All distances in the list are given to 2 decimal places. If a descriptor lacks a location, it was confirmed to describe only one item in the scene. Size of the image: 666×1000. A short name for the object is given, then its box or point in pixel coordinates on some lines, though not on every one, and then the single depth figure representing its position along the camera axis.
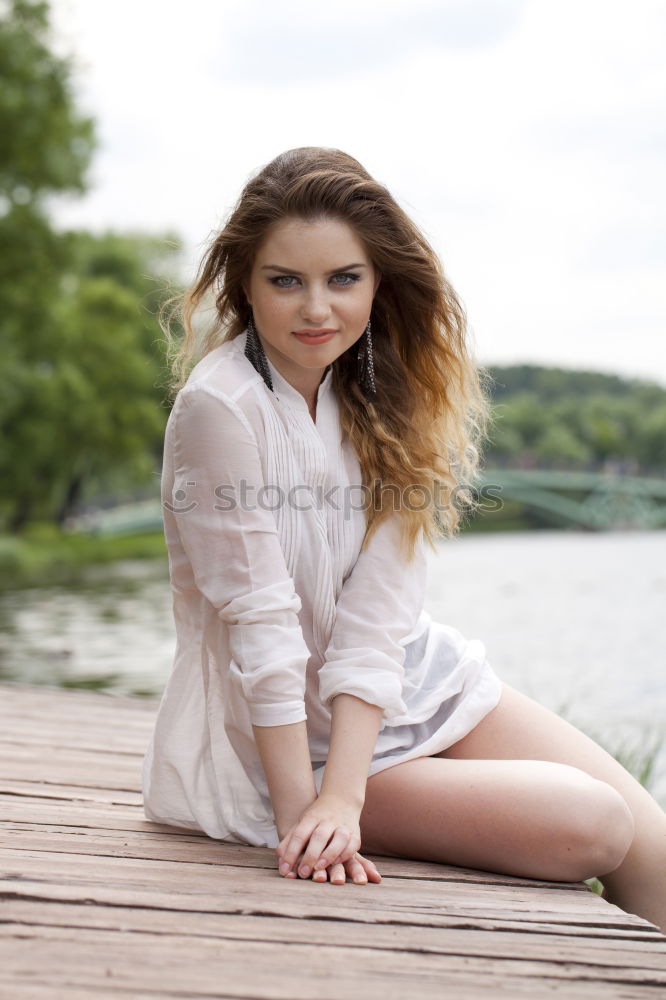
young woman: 3.15
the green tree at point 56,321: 14.53
